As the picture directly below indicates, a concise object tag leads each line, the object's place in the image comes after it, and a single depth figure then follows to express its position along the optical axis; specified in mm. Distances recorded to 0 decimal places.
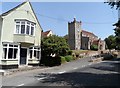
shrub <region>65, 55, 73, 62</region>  18980
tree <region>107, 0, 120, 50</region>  7253
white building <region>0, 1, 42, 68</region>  12689
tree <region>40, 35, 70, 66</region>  14983
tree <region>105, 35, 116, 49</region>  42631
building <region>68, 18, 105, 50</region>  32402
